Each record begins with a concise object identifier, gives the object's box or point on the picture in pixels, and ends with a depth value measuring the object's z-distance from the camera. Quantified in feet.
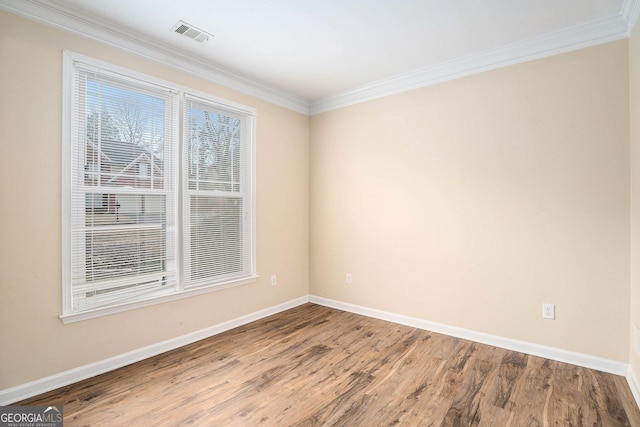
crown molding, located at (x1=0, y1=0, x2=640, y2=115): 7.34
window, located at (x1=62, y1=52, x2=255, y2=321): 7.79
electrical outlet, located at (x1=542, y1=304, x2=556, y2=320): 8.82
